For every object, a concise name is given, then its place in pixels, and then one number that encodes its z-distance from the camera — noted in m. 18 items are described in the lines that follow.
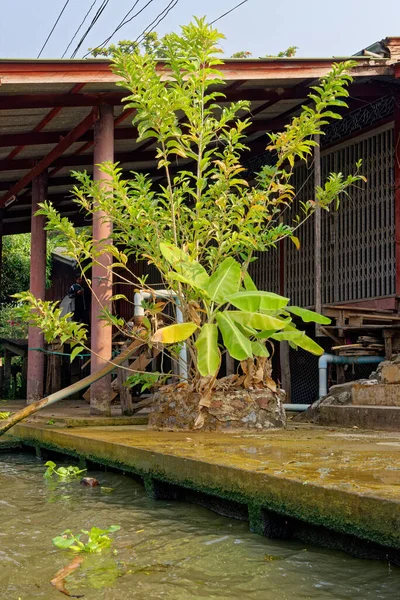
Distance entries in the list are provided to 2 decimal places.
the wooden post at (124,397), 9.21
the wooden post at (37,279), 12.13
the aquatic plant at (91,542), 3.73
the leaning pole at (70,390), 7.02
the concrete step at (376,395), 7.40
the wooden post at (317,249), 9.43
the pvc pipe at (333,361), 9.54
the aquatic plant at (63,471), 6.52
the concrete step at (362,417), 6.96
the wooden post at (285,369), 11.02
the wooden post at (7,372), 16.38
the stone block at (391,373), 7.48
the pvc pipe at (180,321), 7.62
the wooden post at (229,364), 11.98
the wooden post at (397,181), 9.60
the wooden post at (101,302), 9.05
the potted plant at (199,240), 6.87
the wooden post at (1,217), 15.47
